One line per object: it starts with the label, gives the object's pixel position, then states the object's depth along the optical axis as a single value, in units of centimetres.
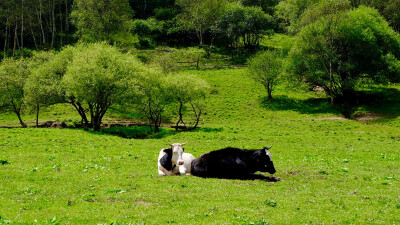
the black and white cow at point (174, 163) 1753
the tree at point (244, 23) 9919
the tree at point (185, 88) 5075
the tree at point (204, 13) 10806
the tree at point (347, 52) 6262
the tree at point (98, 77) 4397
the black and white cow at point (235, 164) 1639
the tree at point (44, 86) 4812
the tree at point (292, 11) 10524
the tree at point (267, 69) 6900
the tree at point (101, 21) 8088
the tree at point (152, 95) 4991
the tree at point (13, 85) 5297
